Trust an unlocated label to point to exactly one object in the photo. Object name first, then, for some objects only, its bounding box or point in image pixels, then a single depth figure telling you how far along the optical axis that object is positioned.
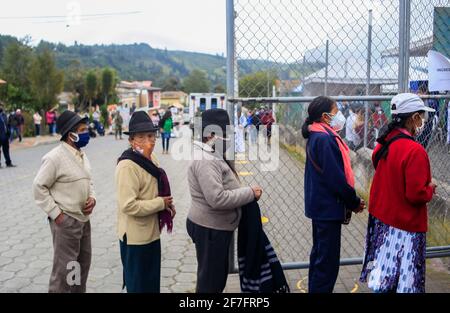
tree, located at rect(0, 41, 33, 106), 30.17
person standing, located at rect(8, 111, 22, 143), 21.53
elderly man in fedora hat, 3.83
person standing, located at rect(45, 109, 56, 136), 26.39
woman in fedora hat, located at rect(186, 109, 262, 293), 3.41
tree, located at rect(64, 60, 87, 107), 49.41
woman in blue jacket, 3.51
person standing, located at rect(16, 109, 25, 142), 22.07
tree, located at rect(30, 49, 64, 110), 28.61
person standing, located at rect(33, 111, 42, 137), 25.39
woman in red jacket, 3.21
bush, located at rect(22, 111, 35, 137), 24.89
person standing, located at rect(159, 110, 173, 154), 16.39
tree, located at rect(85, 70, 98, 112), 48.16
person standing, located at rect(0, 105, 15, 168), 12.58
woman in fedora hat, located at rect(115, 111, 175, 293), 3.56
